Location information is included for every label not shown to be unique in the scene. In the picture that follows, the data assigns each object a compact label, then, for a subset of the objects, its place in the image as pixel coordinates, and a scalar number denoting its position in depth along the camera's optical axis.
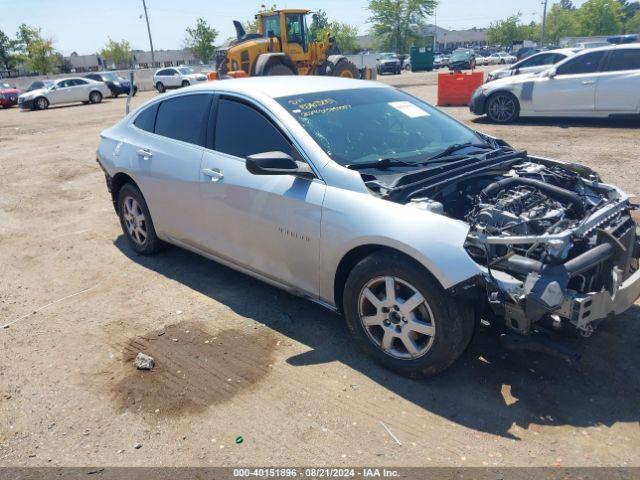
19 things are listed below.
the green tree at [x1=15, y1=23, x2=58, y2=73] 61.78
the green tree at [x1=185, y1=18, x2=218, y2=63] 68.94
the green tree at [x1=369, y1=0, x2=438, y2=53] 70.81
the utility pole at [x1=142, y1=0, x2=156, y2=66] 53.42
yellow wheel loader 19.22
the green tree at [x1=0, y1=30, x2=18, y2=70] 67.44
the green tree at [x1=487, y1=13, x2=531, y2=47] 85.75
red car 30.59
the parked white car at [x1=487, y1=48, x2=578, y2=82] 15.21
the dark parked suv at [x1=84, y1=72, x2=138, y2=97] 32.22
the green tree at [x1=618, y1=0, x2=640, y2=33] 82.19
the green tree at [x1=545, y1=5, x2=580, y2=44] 83.88
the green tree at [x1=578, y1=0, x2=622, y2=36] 74.25
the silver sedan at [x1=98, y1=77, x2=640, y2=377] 2.93
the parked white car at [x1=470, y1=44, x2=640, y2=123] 10.74
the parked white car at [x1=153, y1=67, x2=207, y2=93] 35.06
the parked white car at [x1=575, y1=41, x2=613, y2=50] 27.98
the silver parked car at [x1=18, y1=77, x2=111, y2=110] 27.23
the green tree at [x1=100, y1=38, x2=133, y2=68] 80.88
